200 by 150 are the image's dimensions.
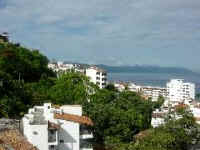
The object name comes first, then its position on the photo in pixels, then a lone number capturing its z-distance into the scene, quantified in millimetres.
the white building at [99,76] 88606
